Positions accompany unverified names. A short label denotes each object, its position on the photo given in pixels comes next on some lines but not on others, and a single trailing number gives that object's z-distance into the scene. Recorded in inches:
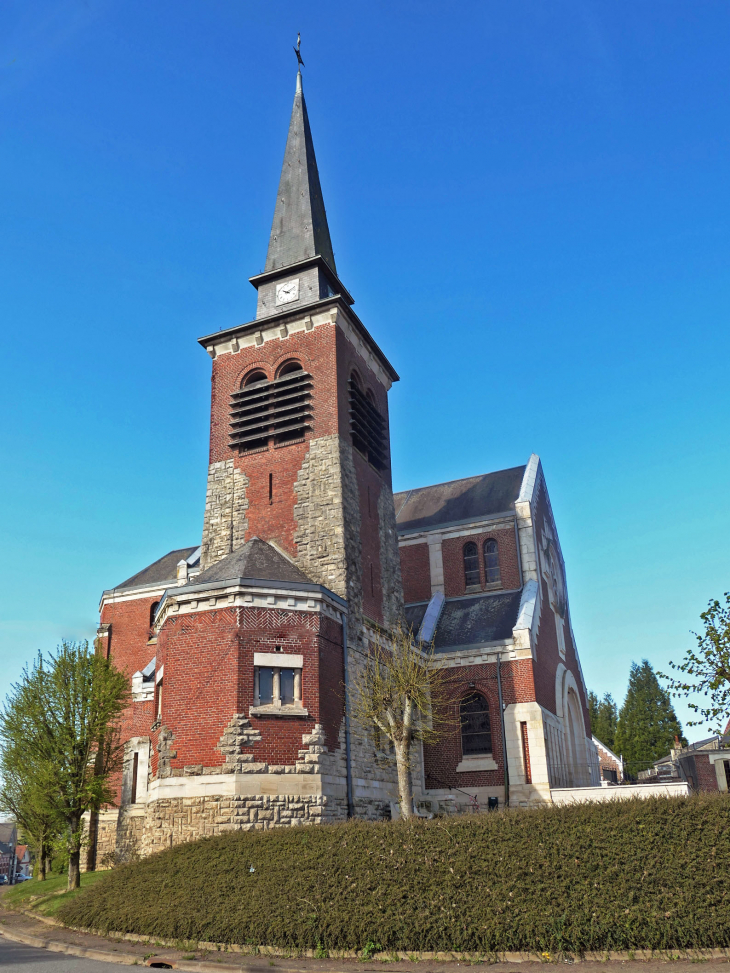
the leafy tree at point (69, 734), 859.6
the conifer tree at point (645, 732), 2536.9
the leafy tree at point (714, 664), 741.9
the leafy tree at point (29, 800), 864.9
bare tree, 764.0
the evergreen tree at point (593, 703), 3208.2
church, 747.4
